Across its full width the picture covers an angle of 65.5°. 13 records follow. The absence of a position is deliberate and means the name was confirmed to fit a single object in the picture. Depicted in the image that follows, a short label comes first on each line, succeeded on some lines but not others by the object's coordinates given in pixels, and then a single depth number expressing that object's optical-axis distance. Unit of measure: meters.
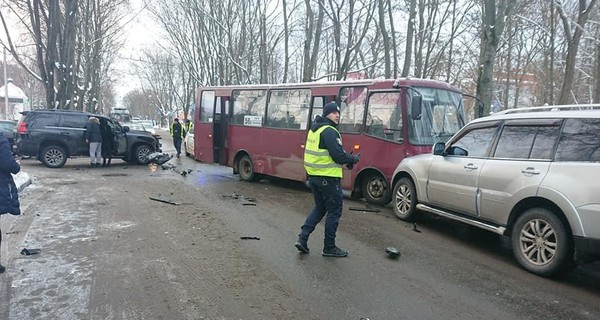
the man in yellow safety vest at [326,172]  5.61
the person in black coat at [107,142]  15.99
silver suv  4.80
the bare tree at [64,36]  20.50
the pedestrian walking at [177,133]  21.23
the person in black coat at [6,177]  4.98
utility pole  32.34
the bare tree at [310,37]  19.95
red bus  9.22
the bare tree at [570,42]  15.07
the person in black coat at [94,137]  15.38
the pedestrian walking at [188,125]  25.44
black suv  15.21
